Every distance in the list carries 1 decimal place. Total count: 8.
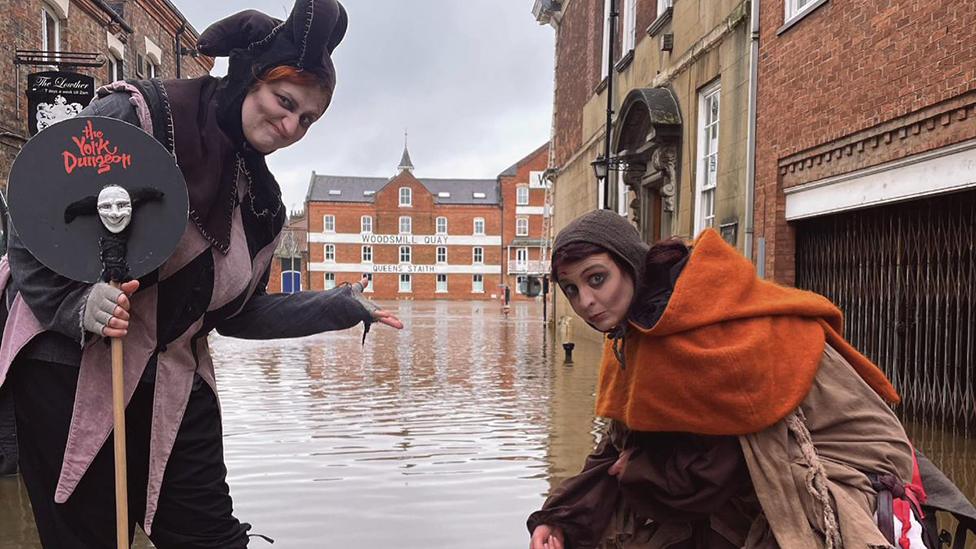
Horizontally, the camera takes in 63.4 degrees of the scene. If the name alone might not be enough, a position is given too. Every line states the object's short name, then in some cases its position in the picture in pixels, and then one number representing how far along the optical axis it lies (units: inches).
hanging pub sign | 540.7
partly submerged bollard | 489.4
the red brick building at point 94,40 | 562.3
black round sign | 81.0
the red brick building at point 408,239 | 2233.0
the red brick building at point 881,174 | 239.8
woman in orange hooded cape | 79.2
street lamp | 522.3
